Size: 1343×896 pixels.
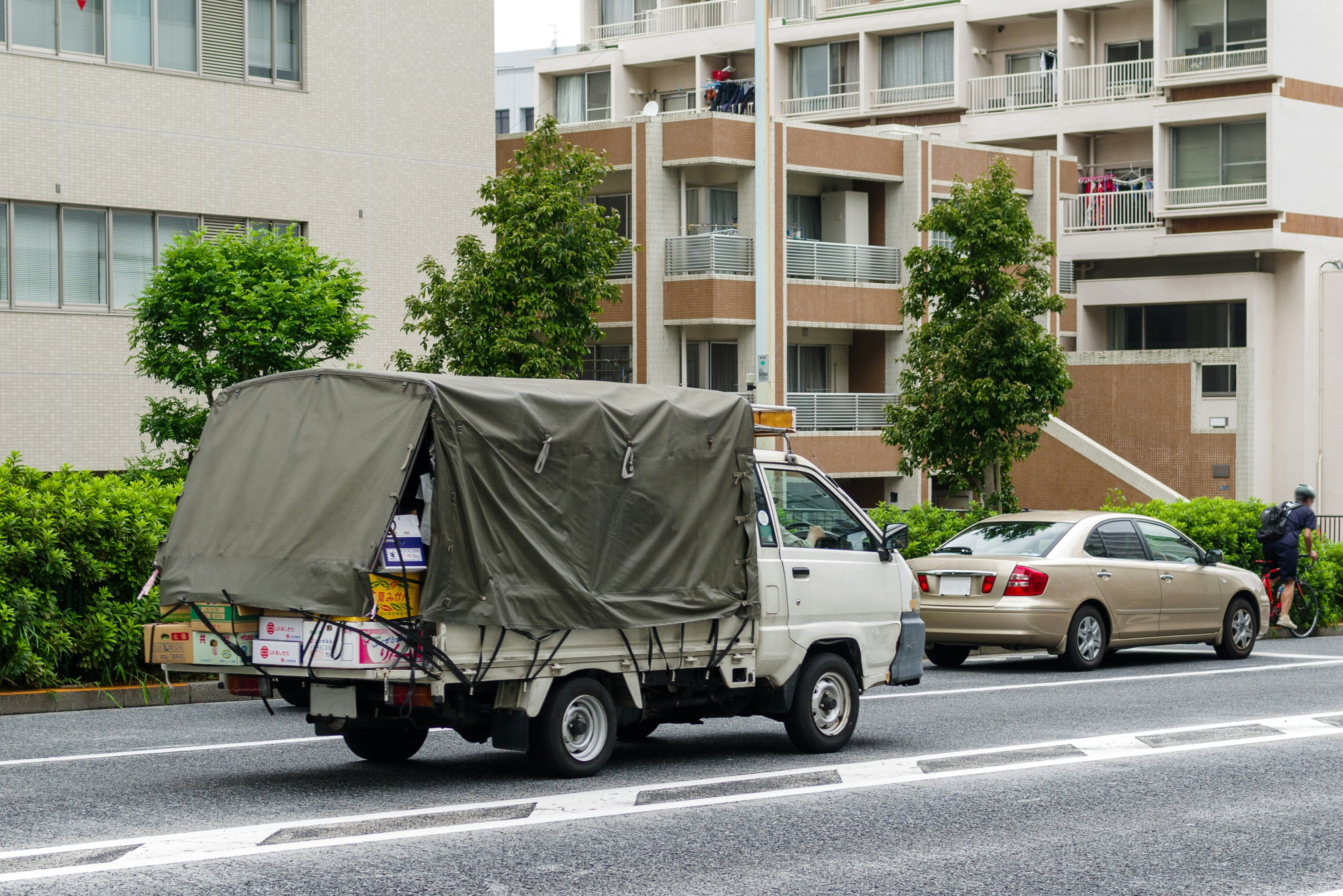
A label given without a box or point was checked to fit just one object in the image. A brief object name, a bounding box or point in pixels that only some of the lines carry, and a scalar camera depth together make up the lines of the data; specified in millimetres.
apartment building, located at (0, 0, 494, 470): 24500
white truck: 9180
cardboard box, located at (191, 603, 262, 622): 9516
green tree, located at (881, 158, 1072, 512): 23953
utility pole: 21719
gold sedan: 16875
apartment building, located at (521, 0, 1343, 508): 40281
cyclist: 21969
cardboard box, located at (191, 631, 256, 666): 9492
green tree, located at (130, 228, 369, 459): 21922
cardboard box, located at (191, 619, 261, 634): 9492
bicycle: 22906
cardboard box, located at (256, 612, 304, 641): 9250
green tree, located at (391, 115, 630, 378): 24172
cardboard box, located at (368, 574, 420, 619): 9008
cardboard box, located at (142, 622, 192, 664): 9781
